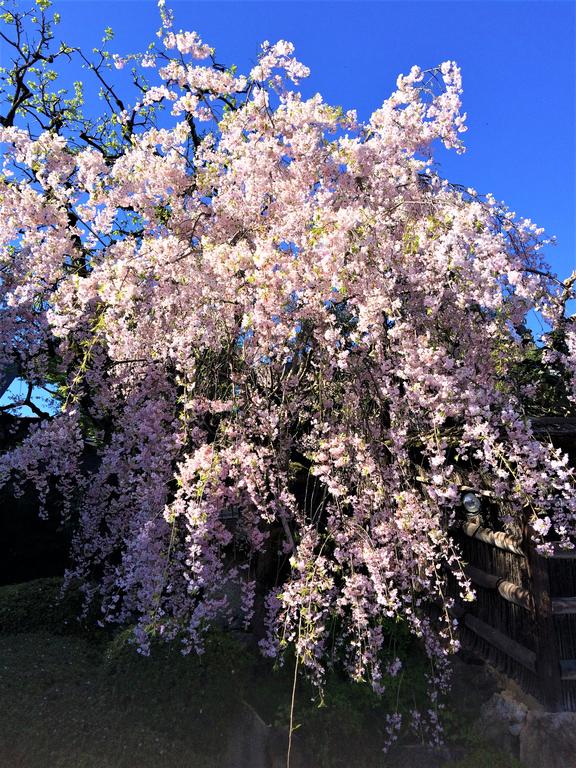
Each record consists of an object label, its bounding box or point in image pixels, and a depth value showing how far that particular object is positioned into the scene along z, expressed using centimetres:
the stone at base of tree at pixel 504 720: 589
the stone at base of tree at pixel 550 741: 543
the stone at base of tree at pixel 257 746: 582
